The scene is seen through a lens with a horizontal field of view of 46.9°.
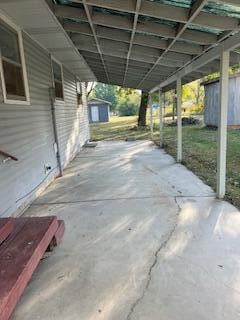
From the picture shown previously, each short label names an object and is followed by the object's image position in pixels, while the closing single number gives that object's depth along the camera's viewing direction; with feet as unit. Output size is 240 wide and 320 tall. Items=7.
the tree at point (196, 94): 124.77
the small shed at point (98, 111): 111.24
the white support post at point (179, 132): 23.49
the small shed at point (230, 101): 45.09
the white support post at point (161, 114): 32.44
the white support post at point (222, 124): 12.87
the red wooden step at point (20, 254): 6.29
